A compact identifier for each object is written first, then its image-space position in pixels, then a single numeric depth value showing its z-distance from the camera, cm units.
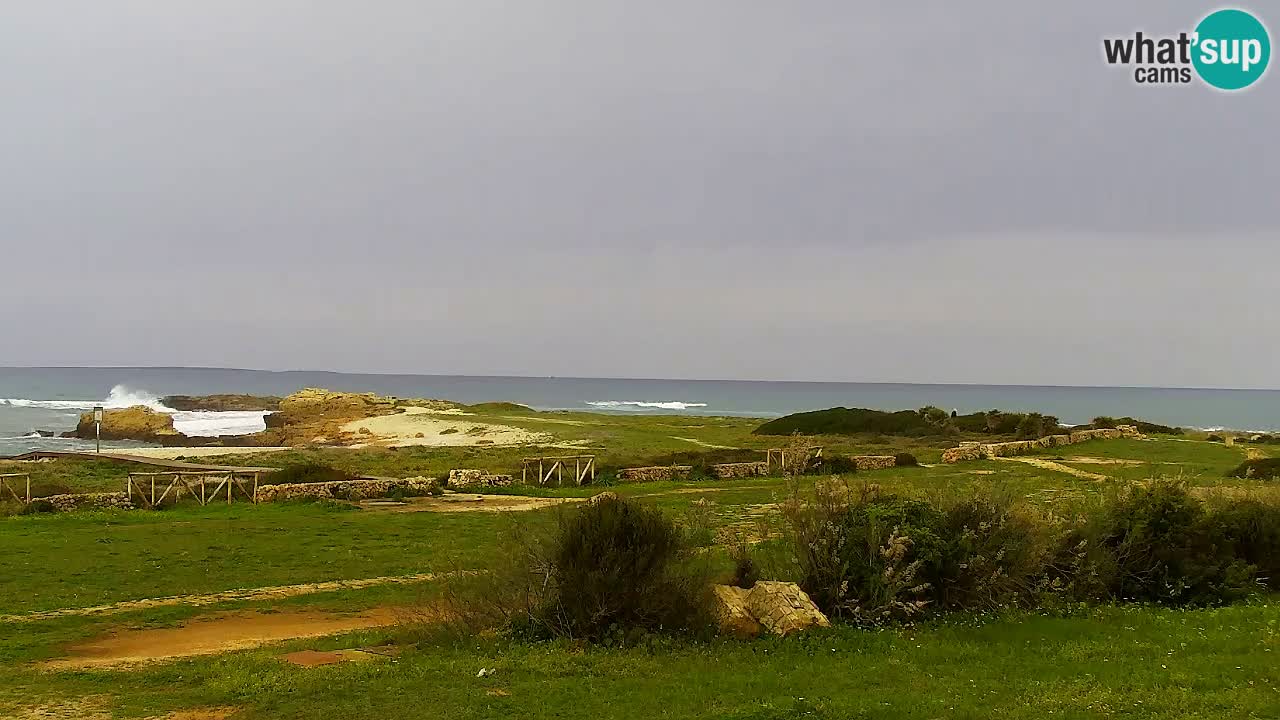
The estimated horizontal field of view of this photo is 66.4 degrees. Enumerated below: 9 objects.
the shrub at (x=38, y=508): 2704
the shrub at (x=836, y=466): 3978
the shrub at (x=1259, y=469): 3300
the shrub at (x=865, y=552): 1268
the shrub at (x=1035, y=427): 5826
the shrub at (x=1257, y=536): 1574
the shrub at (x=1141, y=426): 6212
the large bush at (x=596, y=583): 1207
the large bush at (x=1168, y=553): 1445
